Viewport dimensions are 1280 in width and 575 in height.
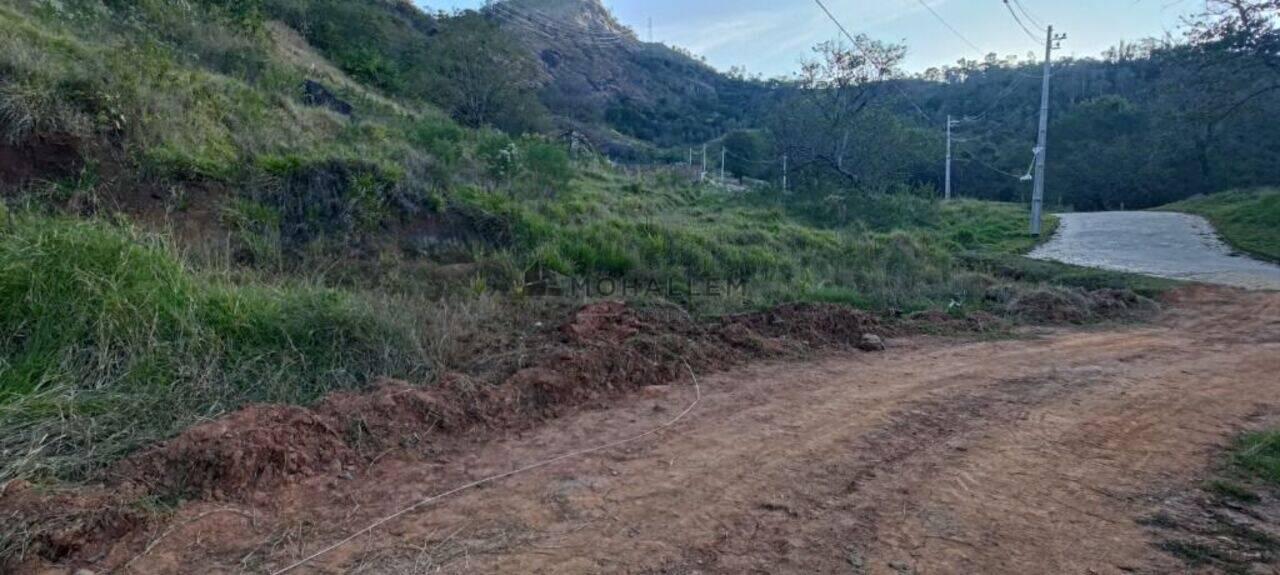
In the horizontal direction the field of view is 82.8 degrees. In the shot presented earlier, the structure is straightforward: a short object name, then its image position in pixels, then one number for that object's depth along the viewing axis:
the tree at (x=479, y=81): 26.53
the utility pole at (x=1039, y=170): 21.23
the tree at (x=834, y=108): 29.37
